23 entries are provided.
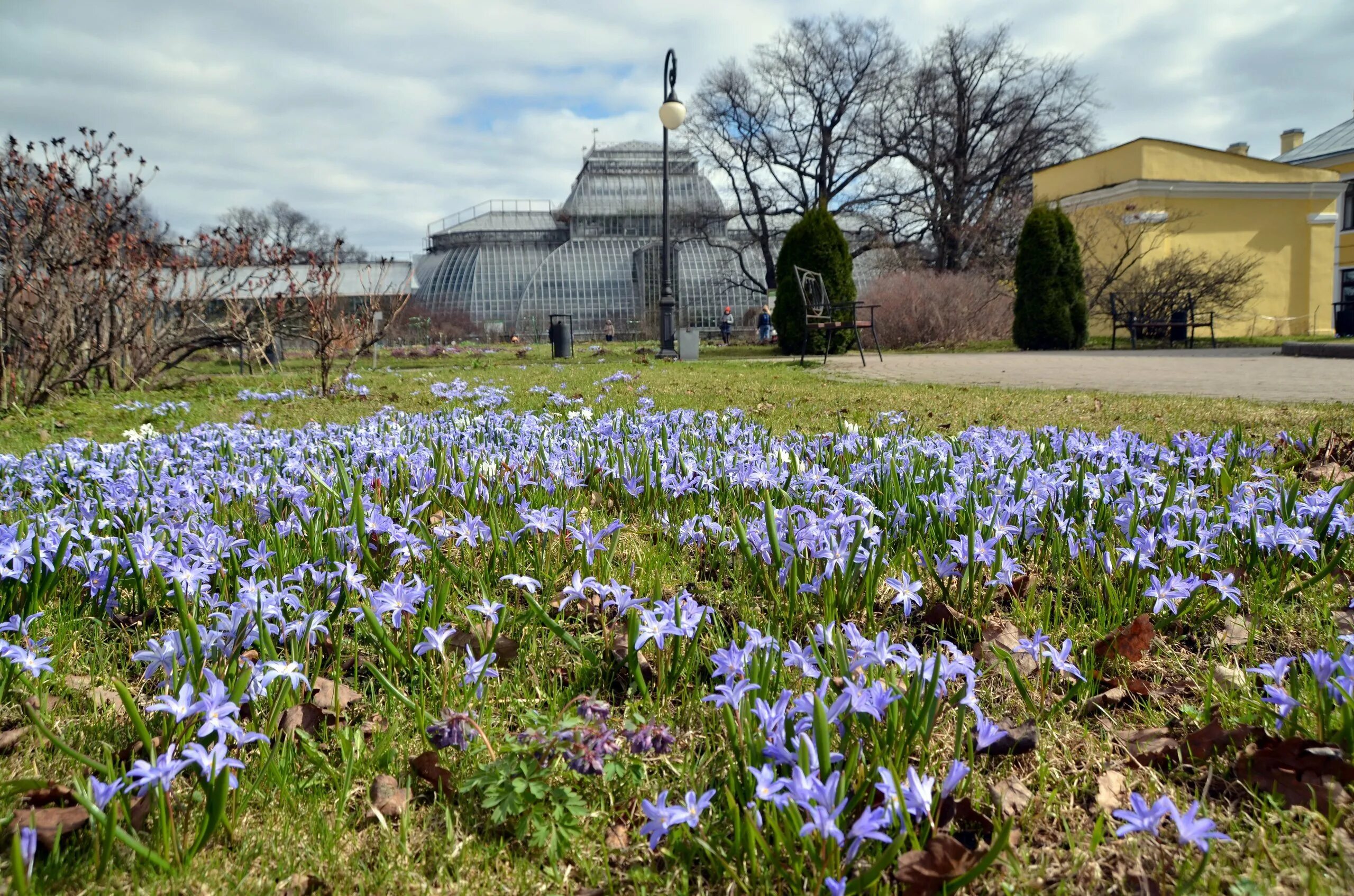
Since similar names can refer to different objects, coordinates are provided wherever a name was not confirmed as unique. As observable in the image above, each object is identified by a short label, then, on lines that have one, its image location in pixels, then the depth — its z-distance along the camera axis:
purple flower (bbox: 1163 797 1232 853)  0.93
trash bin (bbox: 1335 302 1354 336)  19.09
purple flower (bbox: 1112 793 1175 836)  0.96
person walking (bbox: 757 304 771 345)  28.70
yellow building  22.62
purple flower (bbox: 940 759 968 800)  1.05
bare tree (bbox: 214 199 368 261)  47.00
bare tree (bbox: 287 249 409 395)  8.02
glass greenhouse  43.66
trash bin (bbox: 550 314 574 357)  18.47
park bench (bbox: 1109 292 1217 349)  17.81
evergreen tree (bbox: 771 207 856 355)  17.02
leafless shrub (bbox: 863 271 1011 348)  21.34
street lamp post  17.02
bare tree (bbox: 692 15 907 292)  31.94
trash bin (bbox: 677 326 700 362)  16.41
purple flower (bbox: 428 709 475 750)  1.26
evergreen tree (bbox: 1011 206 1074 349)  18.81
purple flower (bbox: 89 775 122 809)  1.02
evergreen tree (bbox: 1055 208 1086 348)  18.95
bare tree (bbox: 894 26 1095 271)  32.31
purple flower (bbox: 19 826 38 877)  0.96
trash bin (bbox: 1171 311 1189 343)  18.80
